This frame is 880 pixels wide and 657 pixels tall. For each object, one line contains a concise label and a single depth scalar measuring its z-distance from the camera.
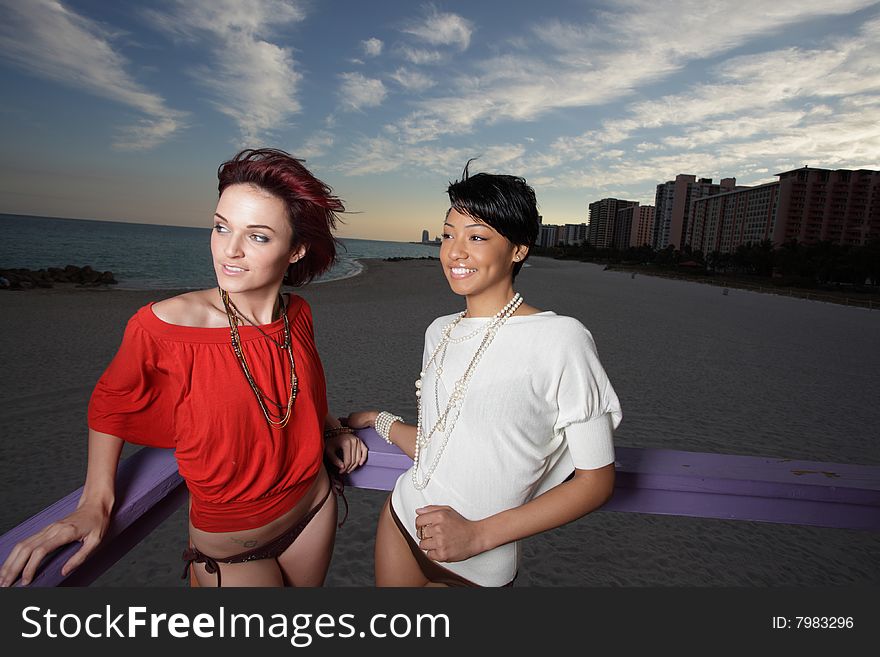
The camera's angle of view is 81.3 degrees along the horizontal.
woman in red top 1.13
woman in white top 1.06
